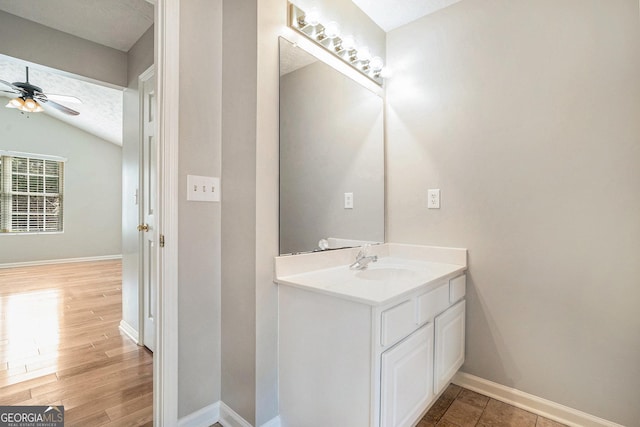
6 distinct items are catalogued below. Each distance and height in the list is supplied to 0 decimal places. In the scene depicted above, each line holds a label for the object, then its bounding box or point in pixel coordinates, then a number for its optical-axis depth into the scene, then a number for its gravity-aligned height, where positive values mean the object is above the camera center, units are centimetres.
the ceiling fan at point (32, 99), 328 +133
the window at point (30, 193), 550 +32
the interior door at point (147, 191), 221 +14
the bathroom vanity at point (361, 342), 110 -56
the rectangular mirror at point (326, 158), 150 +32
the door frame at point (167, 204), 135 +3
